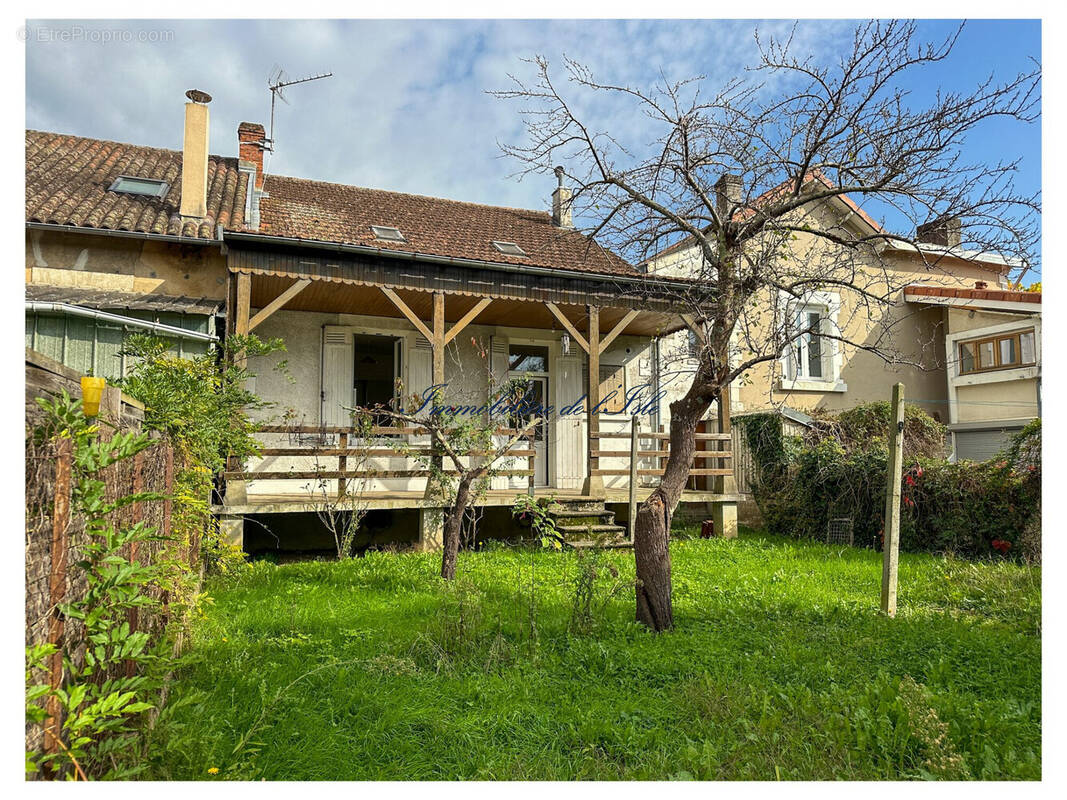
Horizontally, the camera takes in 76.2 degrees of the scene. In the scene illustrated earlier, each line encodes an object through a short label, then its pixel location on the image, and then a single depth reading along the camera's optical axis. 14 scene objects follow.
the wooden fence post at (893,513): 5.65
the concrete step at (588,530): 8.96
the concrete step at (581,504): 9.80
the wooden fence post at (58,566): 2.15
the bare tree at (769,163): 5.04
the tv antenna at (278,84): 11.71
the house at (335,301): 8.61
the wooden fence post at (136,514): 3.48
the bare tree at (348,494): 8.35
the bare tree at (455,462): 7.13
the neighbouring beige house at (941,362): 12.93
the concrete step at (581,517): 9.43
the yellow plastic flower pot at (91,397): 2.52
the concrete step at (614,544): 8.66
